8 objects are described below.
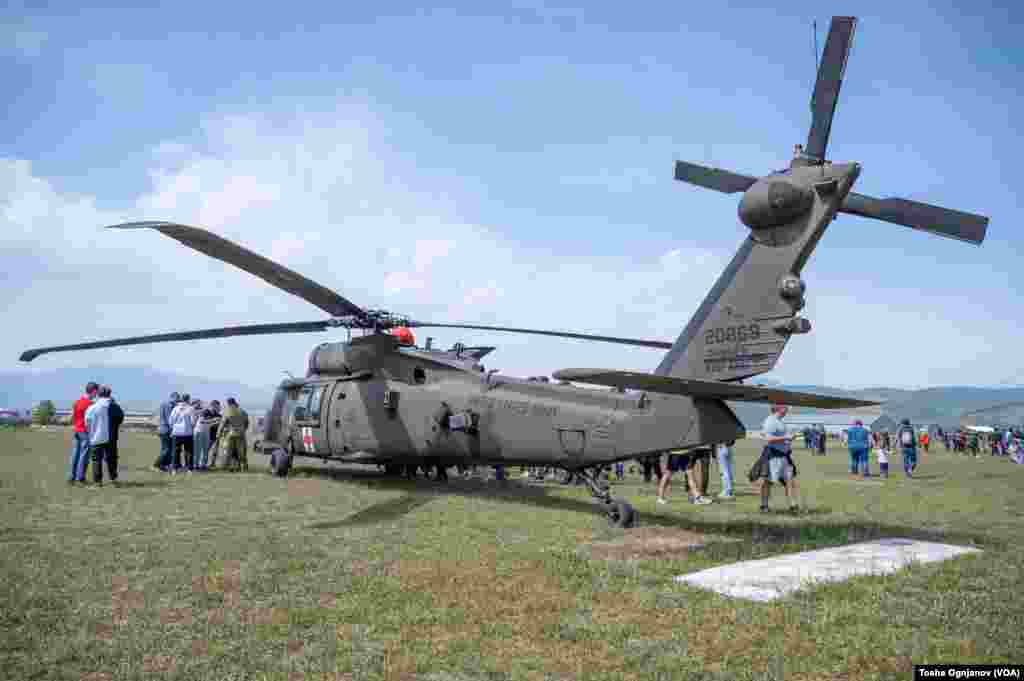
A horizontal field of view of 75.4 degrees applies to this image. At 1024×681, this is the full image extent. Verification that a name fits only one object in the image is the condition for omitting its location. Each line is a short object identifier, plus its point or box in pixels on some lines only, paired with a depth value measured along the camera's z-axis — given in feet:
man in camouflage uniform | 61.98
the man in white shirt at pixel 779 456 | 40.88
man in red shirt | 46.78
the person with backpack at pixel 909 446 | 81.71
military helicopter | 24.79
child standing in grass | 79.77
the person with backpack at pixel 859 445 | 81.15
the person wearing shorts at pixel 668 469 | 45.75
